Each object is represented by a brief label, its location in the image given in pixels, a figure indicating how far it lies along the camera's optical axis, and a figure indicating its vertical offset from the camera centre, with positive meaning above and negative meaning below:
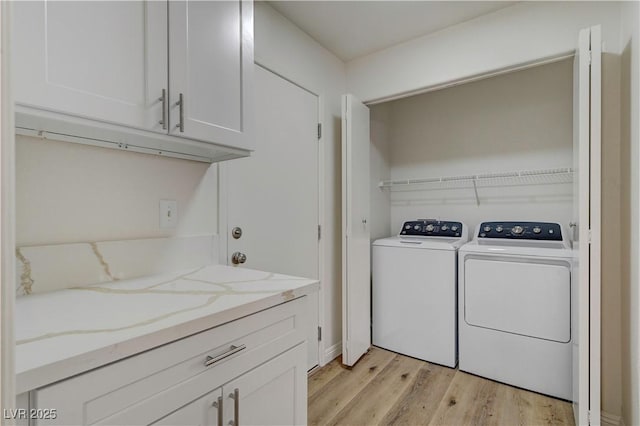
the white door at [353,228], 2.30 -0.13
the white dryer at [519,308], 1.95 -0.64
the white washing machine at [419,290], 2.33 -0.62
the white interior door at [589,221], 1.41 -0.05
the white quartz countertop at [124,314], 0.60 -0.27
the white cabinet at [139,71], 0.82 +0.44
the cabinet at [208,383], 0.63 -0.42
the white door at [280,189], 1.76 +0.14
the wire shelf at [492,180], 2.43 +0.27
